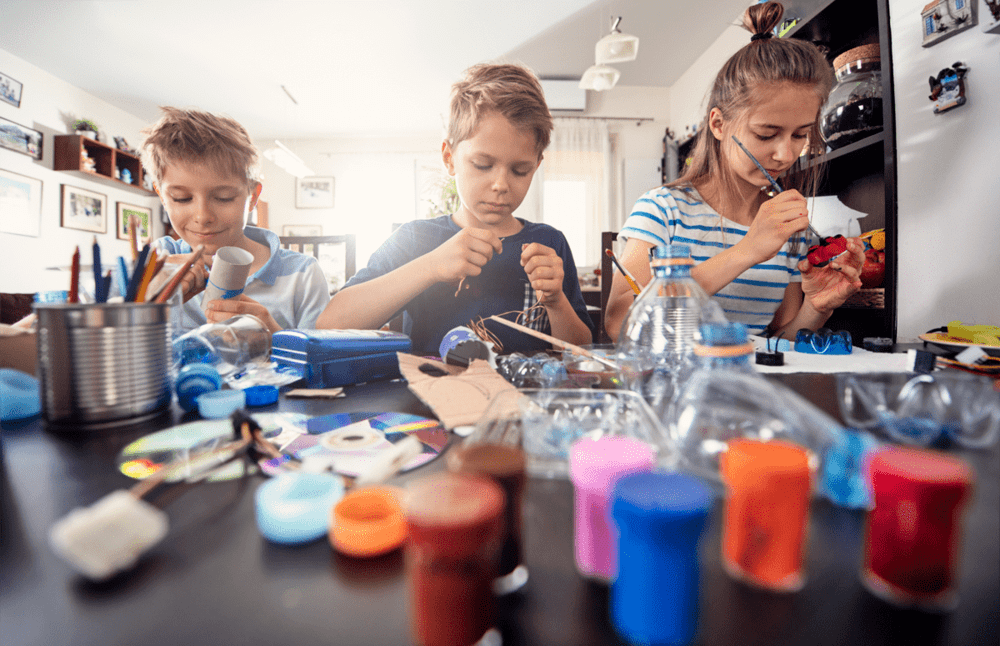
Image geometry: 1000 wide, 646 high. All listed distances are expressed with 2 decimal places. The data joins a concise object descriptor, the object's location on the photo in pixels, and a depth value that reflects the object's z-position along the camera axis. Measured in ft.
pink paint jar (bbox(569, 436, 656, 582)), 0.66
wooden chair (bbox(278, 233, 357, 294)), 6.61
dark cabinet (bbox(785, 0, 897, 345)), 3.63
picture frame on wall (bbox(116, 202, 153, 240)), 13.38
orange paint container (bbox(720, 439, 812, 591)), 0.64
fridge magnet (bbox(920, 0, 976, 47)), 3.55
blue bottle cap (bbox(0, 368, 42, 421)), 1.43
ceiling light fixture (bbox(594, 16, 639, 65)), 8.79
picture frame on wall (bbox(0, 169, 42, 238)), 10.03
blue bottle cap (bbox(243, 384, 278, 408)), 1.59
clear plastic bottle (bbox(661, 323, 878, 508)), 0.83
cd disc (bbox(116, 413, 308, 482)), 1.05
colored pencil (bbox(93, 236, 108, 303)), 1.51
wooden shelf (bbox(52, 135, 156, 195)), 11.28
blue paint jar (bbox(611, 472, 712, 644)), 0.52
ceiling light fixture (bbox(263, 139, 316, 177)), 10.87
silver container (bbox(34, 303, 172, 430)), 1.29
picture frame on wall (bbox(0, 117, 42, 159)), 10.04
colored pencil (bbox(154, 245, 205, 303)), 1.61
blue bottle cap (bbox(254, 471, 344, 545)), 0.76
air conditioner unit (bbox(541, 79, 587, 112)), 12.82
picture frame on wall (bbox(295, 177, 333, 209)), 16.48
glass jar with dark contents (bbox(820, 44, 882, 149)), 3.91
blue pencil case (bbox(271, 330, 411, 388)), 1.92
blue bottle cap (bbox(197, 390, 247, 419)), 1.46
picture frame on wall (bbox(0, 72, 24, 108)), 9.97
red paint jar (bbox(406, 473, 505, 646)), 0.52
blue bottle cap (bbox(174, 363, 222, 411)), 1.60
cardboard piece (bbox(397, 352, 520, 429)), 1.43
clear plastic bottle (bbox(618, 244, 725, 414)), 1.78
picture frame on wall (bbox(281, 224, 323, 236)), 16.69
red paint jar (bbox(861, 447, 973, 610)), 0.60
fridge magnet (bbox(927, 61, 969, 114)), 3.60
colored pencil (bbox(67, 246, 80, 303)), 1.52
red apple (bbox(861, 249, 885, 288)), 3.80
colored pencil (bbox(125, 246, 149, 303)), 1.53
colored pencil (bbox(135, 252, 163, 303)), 1.58
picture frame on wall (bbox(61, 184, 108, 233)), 11.66
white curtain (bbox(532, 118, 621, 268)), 14.06
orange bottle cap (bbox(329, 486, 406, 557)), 0.73
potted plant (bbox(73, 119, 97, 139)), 11.50
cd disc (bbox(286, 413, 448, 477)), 1.09
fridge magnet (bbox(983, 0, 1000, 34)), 3.16
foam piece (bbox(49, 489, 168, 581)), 0.65
